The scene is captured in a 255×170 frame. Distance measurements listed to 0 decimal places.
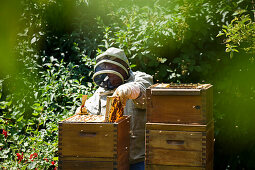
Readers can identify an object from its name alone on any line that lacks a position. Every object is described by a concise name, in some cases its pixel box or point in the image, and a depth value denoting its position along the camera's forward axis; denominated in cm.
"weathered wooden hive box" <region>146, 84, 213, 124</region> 505
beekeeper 634
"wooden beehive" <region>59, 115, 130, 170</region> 526
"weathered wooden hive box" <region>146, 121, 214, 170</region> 504
